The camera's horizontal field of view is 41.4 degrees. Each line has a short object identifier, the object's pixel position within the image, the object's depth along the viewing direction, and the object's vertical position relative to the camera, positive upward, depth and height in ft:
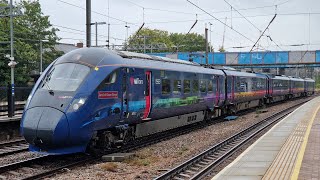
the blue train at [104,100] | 37.76 -1.73
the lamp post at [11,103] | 67.77 -3.15
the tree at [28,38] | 151.12 +19.91
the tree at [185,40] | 323.02 +37.71
